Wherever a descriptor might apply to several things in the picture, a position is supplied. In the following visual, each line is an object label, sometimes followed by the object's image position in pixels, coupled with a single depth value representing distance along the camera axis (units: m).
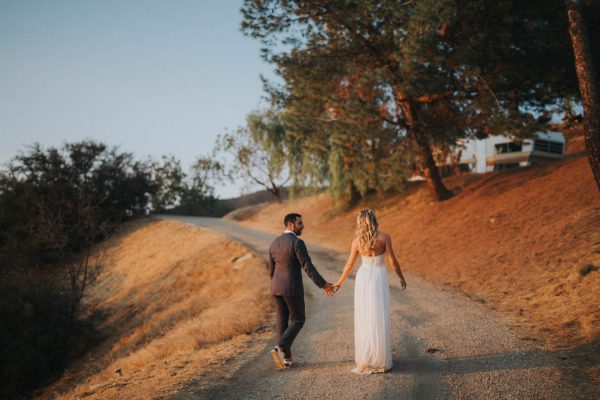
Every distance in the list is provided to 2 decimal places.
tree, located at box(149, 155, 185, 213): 50.02
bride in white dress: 6.26
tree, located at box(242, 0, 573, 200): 16.27
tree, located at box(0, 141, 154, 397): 16.73
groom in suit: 6.84
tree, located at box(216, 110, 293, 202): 41.51
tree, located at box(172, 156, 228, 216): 51.37
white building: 27.16
